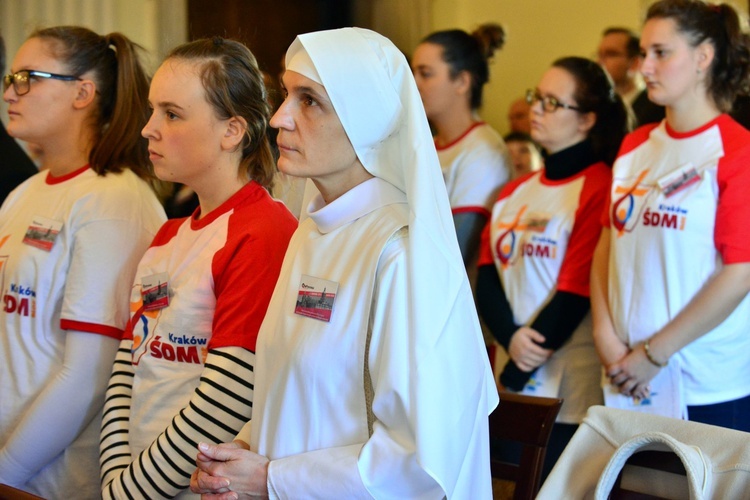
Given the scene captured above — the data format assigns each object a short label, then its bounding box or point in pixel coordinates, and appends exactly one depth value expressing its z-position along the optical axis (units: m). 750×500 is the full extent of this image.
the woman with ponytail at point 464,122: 3.28
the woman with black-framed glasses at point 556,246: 2.83
